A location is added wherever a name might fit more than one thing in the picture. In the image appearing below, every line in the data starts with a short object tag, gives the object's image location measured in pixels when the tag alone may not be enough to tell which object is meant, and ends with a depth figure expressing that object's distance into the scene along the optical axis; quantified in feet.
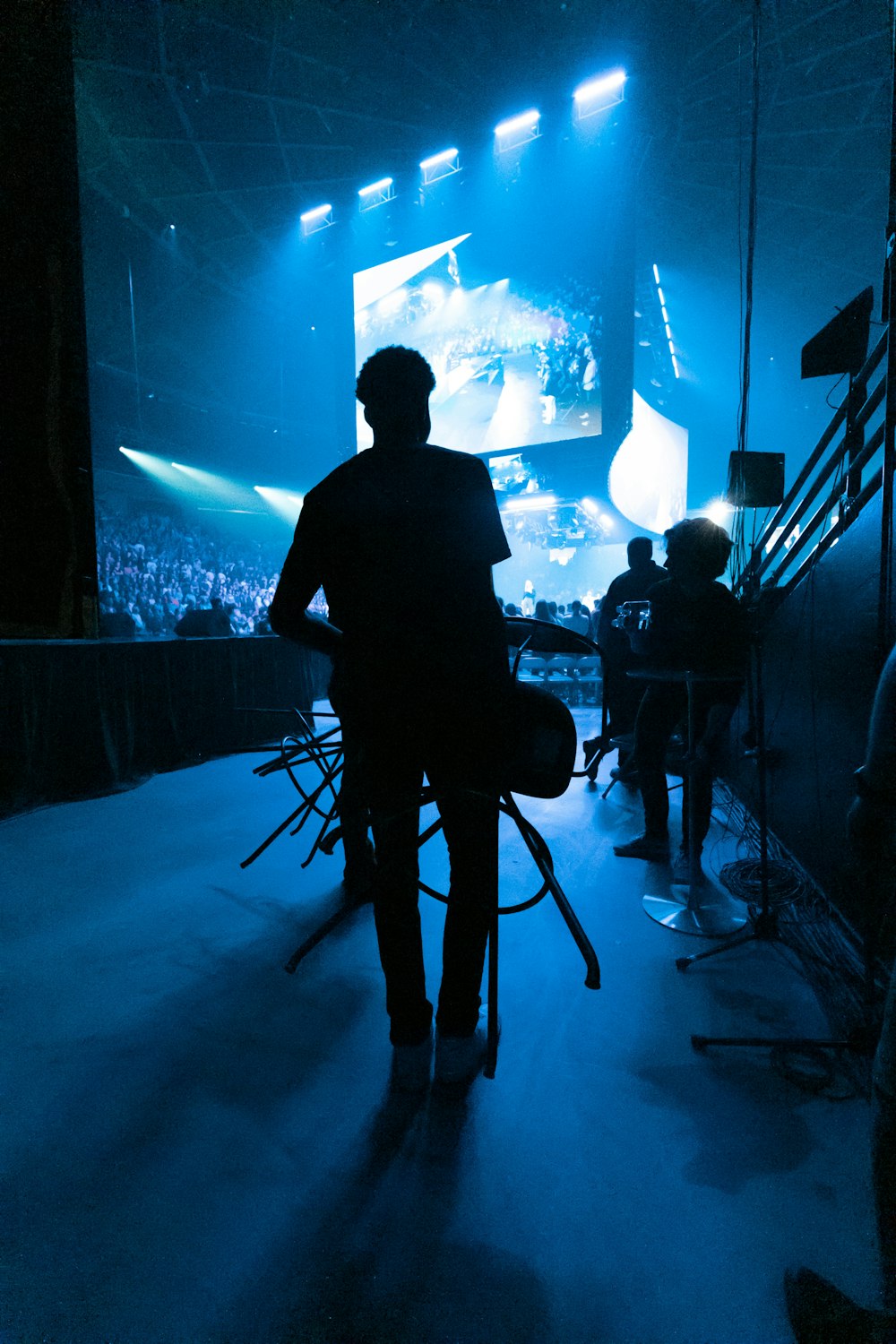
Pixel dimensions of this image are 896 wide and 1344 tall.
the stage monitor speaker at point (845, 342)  7.16
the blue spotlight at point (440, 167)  39.06
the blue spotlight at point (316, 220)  43.52
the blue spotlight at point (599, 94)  31.96
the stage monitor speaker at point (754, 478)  11.66
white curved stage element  49.90
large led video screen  37.40
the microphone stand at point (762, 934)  4.74
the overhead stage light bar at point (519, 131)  35.96
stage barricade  11.60
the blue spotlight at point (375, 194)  41.65
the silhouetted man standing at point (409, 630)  3.80
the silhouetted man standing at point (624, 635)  12.07
